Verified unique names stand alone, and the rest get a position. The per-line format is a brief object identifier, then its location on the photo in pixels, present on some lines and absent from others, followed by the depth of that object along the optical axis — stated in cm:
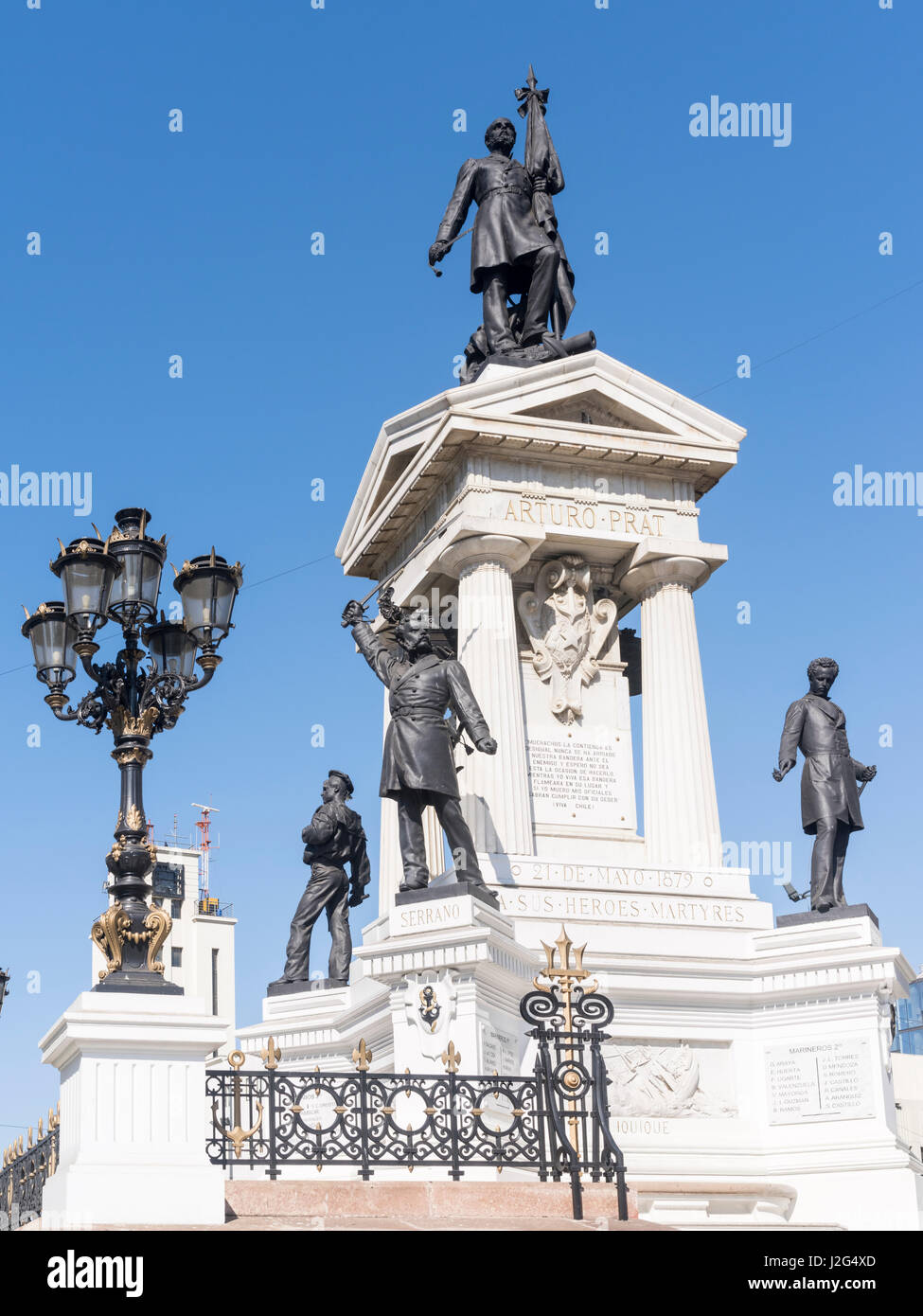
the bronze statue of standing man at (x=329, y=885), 2242
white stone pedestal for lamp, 1074
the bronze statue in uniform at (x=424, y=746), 1809
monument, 1808
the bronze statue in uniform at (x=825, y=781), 1988
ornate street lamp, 1155
